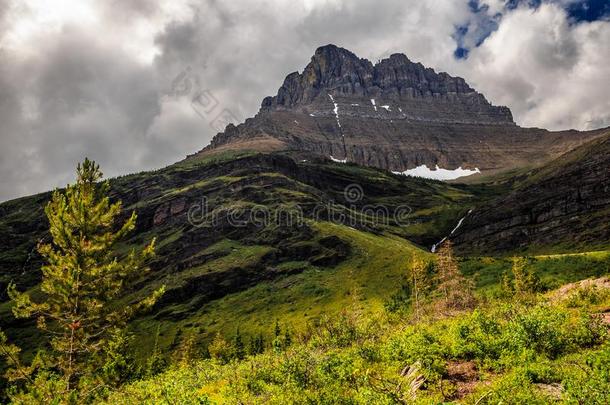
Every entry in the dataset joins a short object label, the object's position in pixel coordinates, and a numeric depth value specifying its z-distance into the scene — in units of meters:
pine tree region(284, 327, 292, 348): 95.55
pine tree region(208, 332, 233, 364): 88.04
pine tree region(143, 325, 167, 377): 76.05
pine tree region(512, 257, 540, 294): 68.19
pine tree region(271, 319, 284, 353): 115.56
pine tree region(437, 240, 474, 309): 67.00
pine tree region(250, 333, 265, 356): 101.05
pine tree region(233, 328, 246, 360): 95.69
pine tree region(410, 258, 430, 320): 83.09
